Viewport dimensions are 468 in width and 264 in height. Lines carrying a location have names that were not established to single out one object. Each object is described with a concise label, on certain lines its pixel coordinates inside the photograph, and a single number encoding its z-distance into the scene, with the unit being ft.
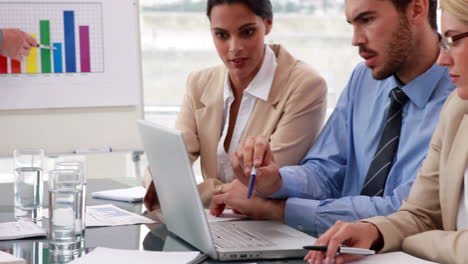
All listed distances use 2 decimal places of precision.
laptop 6.23
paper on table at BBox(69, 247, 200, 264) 6.16
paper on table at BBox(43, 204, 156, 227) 7.28
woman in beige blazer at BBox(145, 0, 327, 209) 8.72
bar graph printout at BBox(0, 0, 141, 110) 11.84
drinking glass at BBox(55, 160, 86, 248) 6.68
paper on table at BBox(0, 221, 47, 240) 6.83
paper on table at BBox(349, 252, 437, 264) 6.05
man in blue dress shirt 7.33
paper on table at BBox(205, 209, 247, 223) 7.30
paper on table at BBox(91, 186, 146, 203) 8.24
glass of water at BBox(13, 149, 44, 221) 7.66
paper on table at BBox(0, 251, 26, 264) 6.00
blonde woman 6.11
